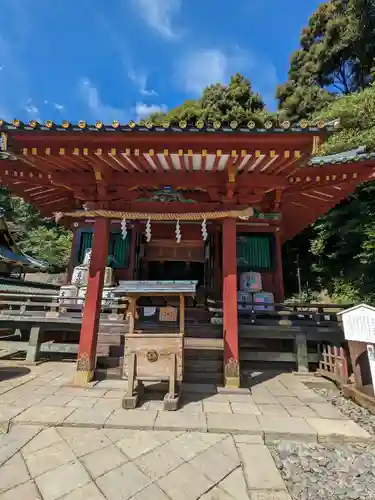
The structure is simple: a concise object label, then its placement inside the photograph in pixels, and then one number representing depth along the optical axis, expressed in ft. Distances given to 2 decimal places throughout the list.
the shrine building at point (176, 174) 13.55
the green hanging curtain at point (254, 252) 24.57
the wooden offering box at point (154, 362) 12.10
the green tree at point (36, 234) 60.64
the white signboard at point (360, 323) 12.78
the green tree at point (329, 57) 59.52
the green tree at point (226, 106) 63.98
